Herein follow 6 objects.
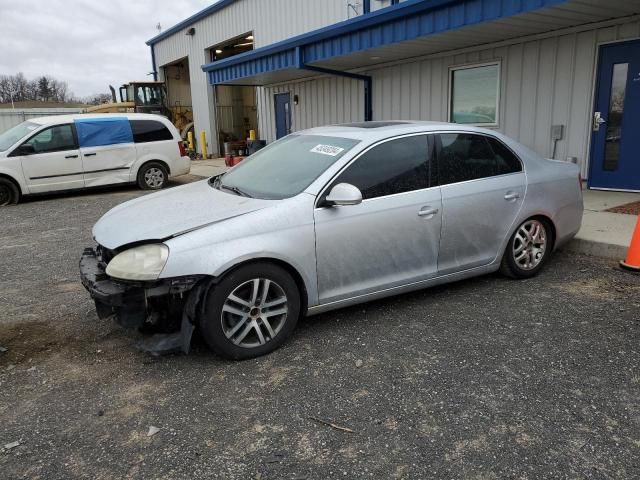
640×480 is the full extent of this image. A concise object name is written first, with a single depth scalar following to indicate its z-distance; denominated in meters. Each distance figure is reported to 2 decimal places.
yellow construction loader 24.25
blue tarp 10.86
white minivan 10.37
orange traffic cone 4.97
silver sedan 3.25
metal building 7.58
